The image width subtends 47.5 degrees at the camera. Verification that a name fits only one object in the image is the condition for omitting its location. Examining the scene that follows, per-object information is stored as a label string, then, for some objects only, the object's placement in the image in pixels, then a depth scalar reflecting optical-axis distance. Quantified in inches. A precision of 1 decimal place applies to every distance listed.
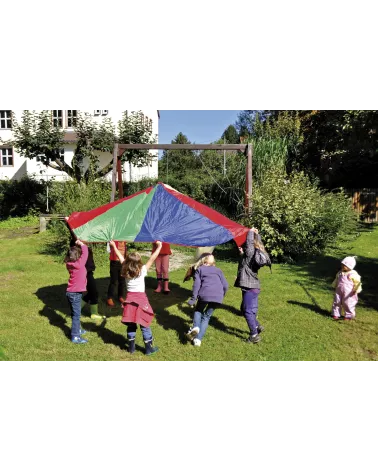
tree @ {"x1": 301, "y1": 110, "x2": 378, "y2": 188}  690.9
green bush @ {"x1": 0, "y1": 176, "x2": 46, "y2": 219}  873.5
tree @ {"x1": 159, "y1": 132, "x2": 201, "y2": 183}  1390.3
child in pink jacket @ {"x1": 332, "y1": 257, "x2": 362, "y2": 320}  279.3
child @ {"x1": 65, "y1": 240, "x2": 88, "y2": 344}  245.9
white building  812.0
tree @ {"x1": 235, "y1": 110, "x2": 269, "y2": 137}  788.1
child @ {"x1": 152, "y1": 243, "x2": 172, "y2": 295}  341.4
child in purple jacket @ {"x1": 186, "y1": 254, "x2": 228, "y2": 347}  236.7
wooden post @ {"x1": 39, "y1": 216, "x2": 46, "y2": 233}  673.6
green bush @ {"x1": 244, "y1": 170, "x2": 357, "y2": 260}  457.1
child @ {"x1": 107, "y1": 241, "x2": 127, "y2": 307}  309.1
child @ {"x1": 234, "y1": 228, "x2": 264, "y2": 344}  243.4
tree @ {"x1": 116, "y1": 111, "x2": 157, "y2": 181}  778.2
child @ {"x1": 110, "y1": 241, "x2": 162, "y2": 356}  218.8
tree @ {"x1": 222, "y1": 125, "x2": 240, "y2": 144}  1823.3
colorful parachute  257.9
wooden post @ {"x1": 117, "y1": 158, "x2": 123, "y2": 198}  473.7
